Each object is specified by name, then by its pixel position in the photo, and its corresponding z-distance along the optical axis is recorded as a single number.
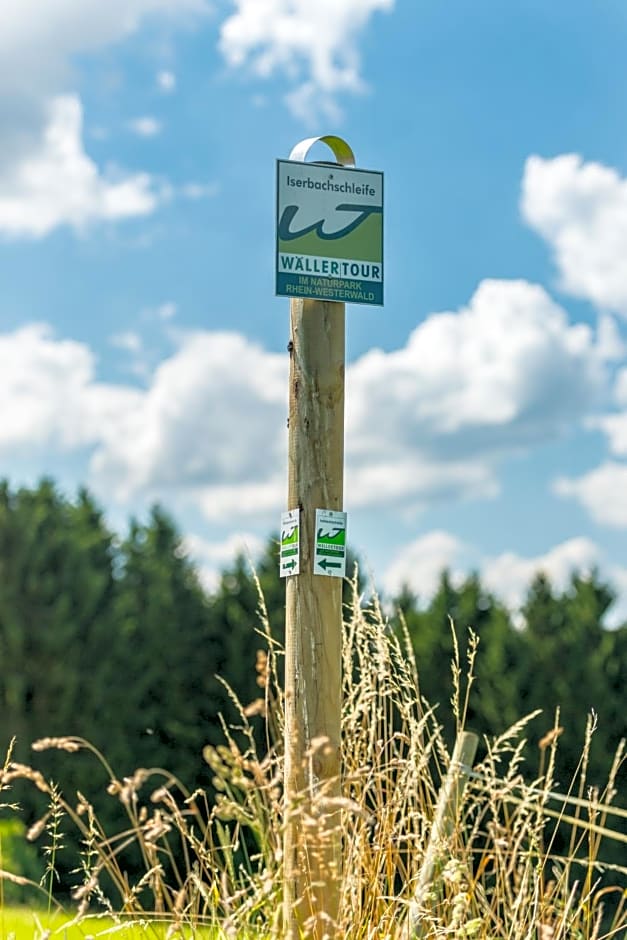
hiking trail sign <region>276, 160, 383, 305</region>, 3.04
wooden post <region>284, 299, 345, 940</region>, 2.75
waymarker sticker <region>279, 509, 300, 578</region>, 2.95
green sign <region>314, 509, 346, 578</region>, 2.95
